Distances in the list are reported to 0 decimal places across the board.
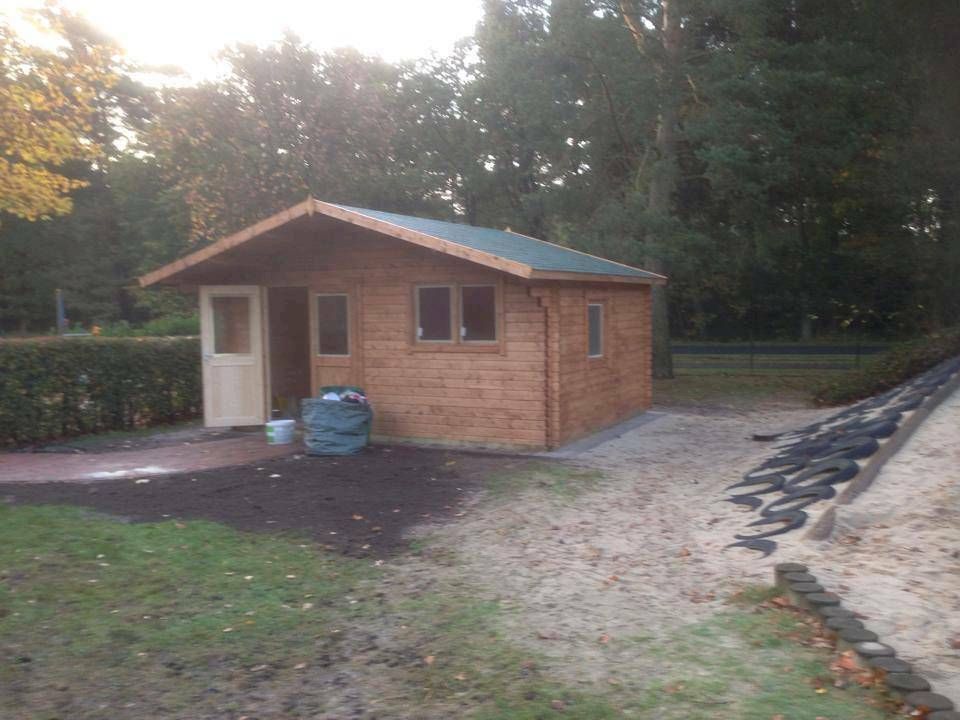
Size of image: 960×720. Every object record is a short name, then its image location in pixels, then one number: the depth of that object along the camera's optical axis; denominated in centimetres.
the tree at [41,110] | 1384
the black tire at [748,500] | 852
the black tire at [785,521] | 729
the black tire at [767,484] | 900
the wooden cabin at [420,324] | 1149
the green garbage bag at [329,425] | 1126
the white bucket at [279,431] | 1227
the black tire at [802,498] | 780
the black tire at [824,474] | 817
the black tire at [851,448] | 872
